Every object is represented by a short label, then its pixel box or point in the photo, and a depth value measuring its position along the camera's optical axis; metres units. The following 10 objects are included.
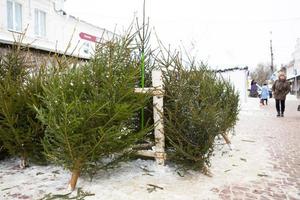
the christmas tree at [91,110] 3.76
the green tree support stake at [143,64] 4.84
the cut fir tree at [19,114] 4.61
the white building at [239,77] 19.70
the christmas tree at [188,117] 4.59
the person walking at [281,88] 12.38
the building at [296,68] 37.92
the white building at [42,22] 15.02
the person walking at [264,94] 22.22
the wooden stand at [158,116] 4.78
